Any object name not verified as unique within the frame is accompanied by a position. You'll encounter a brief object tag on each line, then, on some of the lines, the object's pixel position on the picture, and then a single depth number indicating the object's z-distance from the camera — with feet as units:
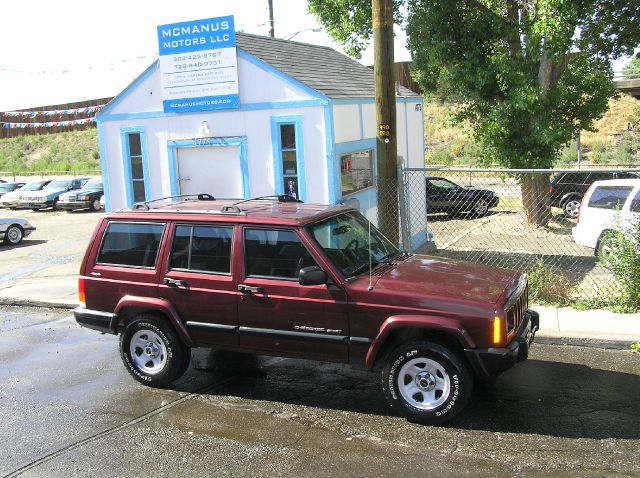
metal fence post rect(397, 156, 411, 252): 28.91
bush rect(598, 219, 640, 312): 25.58
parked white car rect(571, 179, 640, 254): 36.65
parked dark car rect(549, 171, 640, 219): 65.36
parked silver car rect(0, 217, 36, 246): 55.98
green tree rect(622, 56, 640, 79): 142.44
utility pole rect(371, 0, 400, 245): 26.61
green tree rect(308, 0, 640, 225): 45.24
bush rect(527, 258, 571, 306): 28.04
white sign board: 34.71
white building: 33.55
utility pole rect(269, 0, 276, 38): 80.53
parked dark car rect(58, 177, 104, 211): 82.94
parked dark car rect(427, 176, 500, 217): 67.97
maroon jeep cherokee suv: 17.02
